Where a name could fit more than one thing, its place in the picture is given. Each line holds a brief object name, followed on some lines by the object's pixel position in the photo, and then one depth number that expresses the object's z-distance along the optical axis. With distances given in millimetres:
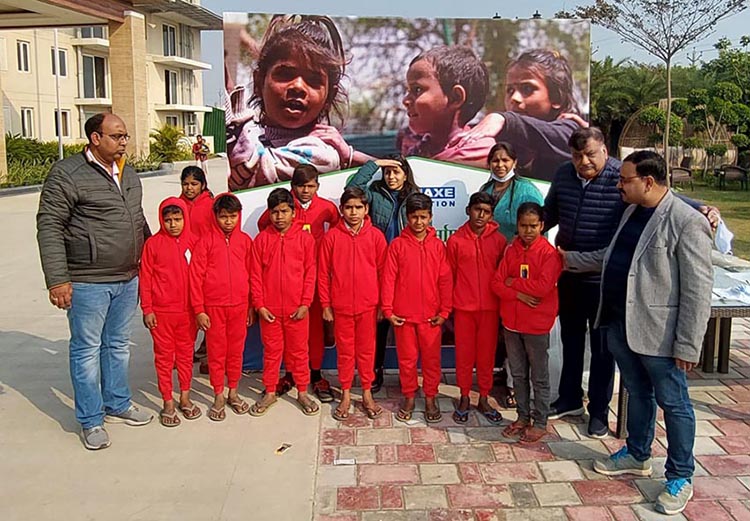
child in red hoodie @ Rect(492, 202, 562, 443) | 3902
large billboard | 4848
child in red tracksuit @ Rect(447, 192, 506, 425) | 4211
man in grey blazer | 3111
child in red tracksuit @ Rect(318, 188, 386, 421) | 4289
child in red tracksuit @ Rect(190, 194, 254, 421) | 4254
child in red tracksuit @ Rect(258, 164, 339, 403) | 4547
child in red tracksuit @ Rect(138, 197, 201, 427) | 4168
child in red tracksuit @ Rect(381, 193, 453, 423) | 4223
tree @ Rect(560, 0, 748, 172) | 18188
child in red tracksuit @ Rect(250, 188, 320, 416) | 4301
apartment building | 26562
